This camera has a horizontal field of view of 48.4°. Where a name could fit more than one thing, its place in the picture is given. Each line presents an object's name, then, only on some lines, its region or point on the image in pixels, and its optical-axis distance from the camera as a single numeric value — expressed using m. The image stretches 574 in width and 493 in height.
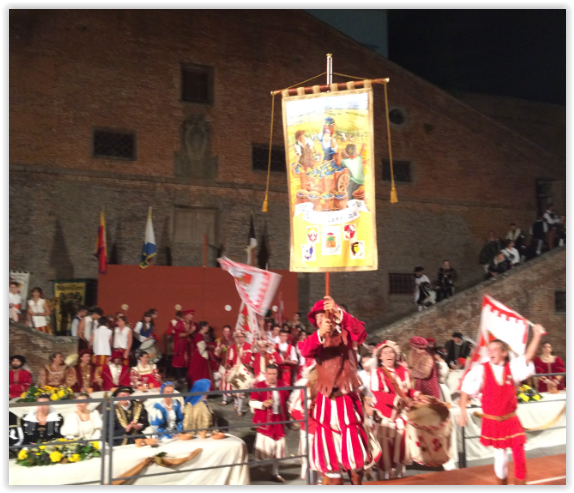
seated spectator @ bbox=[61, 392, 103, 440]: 8.20
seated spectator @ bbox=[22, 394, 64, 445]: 7.97
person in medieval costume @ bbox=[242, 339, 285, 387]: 10.77
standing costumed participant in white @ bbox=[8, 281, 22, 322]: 13.77
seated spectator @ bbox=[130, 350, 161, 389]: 10.53
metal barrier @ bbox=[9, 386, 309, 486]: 5.95
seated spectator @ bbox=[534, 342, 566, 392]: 11.30
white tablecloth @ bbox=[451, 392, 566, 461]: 9.48
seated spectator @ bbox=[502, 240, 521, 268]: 17.69
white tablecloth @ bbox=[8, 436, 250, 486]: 6.98
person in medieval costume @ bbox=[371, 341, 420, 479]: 8.06
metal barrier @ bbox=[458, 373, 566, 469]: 8.24
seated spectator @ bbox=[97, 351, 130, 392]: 11.55
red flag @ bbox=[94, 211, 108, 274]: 15.92
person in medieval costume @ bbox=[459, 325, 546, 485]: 6.49
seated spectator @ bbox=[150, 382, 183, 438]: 8.34
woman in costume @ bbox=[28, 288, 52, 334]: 14.08
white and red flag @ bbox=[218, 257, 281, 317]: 11.40
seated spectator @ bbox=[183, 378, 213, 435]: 8.40
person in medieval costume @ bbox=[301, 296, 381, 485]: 6.14
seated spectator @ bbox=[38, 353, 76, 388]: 10.96
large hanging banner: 6.93
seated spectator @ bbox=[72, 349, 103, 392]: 11.30
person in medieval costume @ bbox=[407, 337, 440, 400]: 8.77
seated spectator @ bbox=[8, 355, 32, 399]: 10.68
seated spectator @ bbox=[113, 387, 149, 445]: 8.15
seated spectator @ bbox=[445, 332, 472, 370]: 13.75
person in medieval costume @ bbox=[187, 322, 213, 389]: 13.09
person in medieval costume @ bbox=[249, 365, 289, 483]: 9.03
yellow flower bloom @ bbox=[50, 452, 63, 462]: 7.04
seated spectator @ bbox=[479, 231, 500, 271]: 18.38
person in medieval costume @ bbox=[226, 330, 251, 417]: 11.23
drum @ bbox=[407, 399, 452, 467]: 8.48
